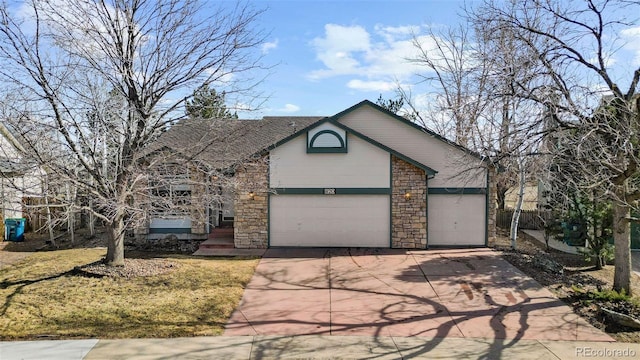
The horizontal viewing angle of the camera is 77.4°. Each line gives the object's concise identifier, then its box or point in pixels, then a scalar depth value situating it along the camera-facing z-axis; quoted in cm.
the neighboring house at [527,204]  2550
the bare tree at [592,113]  804
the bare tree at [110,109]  880
